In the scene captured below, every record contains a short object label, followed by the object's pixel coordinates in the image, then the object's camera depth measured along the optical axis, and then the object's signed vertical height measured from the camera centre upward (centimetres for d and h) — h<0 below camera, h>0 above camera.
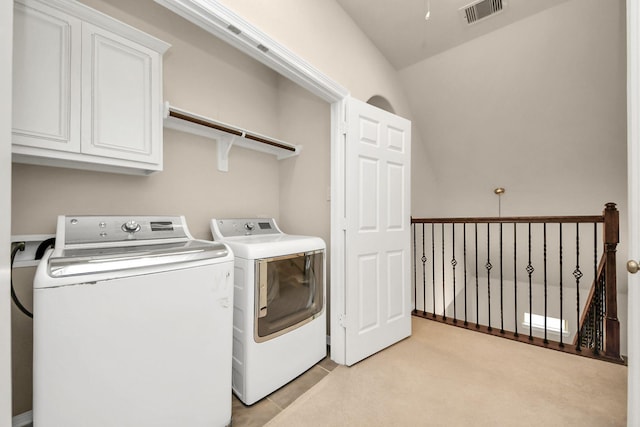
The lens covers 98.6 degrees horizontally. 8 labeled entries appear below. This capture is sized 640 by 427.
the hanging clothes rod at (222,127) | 181 +65
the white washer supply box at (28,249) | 136 -17
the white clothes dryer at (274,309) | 161 -61
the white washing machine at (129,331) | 94 -46
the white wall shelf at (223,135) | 186 +64
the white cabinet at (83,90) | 122 +63
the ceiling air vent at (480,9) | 225 +172
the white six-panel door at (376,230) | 205 -12
